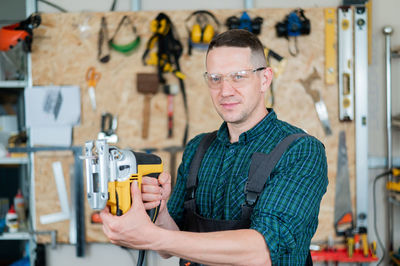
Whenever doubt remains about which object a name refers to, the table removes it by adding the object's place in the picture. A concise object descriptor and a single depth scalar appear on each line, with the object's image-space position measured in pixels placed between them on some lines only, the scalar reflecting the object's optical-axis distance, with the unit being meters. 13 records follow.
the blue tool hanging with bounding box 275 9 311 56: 2.28
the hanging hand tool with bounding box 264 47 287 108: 2.35
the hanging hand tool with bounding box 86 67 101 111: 2.44
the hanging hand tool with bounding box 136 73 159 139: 2.39
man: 0.94
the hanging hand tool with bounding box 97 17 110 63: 2.43
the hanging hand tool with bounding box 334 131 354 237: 2.32
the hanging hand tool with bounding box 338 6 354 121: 2.31
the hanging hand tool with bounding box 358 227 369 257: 2.23
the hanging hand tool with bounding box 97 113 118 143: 2.42
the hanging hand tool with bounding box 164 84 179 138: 2.40
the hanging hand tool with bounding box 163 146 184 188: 2.41
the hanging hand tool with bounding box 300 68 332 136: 2.34
